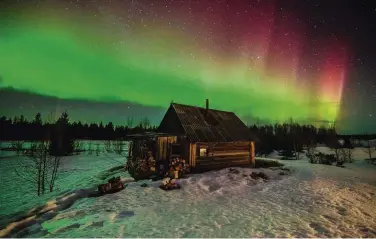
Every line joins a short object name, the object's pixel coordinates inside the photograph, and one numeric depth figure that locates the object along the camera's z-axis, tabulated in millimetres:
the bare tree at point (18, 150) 37297
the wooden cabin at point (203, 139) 17781
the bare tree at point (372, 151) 42438
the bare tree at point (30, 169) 15055
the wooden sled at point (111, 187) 12680
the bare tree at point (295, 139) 46306
